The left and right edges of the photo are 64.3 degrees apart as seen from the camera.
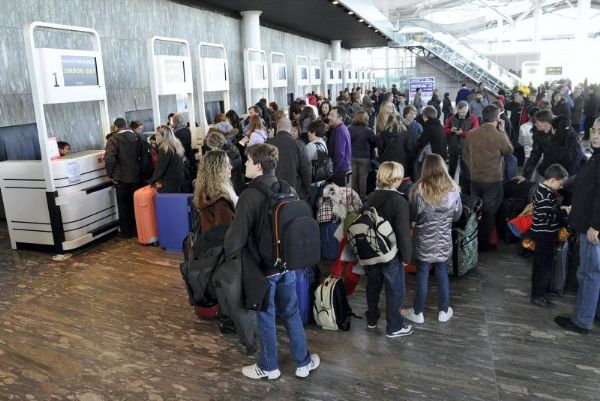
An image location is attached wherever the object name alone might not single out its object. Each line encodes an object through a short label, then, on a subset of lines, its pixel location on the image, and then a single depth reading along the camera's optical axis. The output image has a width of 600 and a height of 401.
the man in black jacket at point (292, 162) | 4.85
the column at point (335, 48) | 22.27
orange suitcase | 5.75
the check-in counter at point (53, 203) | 5.48
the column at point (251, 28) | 12.43
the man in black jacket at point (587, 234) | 3.37
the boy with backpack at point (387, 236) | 3.34
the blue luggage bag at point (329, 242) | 5.02
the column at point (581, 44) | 19.53
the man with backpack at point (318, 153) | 5.45
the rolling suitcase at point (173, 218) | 5.49
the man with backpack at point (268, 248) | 2.76
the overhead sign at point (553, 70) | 19.02
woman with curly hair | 3.51
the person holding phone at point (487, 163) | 5.08
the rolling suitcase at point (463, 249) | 4.55
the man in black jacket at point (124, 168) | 5.88
